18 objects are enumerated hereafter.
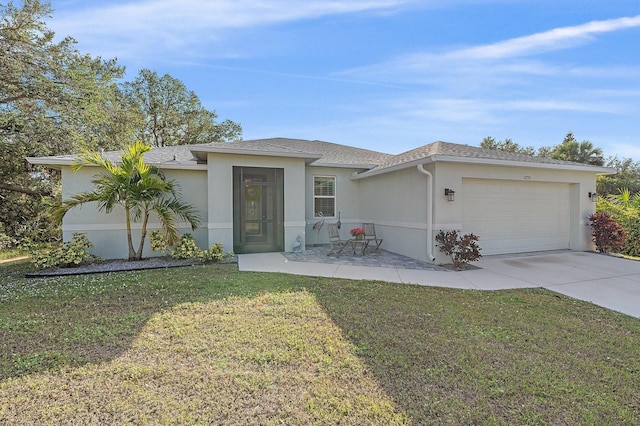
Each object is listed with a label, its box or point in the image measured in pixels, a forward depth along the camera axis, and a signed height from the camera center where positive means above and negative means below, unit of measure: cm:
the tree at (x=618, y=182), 2053 +144
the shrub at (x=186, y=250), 821 -122
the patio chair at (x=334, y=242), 944 -115
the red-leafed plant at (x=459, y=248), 751 -109
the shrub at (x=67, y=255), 734 -121
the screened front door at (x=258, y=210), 949 -17
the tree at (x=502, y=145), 3128 +608
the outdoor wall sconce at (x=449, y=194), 812 +27
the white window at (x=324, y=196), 1173 +32
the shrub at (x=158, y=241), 829 -98
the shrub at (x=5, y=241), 1182 -141
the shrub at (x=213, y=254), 819 -132
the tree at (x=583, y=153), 2002 +333
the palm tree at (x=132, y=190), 747 +37
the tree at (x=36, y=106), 1026 +362
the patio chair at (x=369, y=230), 1083 -92
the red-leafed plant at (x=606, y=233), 973 -92
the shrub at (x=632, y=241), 1009 -123
